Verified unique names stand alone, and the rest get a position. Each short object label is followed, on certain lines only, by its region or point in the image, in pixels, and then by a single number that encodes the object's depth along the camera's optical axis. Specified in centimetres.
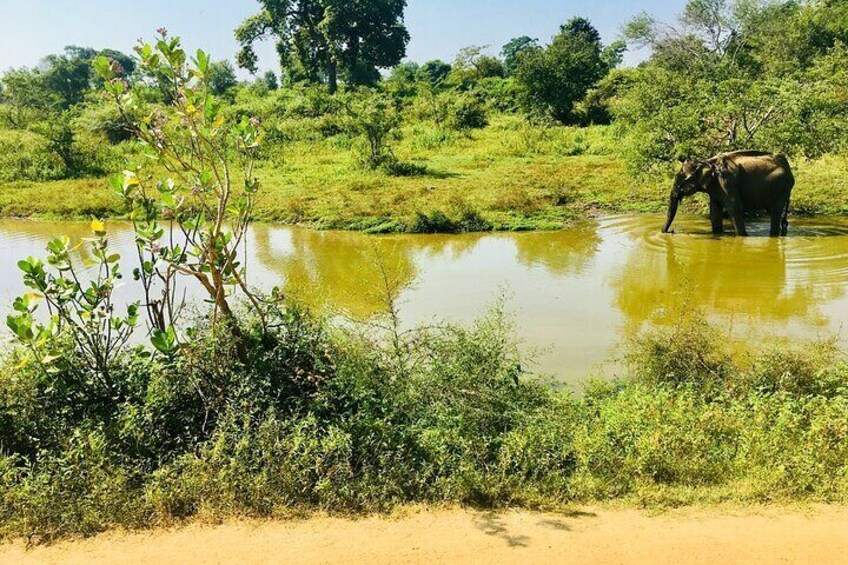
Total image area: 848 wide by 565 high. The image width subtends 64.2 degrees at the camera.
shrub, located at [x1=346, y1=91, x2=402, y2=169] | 2116
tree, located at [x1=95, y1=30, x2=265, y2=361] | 500
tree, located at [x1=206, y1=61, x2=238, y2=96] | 5588
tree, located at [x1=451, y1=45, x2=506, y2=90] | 4625
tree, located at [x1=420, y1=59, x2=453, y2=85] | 6165
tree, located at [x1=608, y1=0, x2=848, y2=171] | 1365
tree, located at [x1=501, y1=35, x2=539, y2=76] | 7975
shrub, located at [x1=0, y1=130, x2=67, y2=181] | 2312
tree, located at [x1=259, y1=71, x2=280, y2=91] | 6564
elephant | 1292
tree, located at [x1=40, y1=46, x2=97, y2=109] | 5328
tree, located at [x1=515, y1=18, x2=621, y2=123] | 3108
